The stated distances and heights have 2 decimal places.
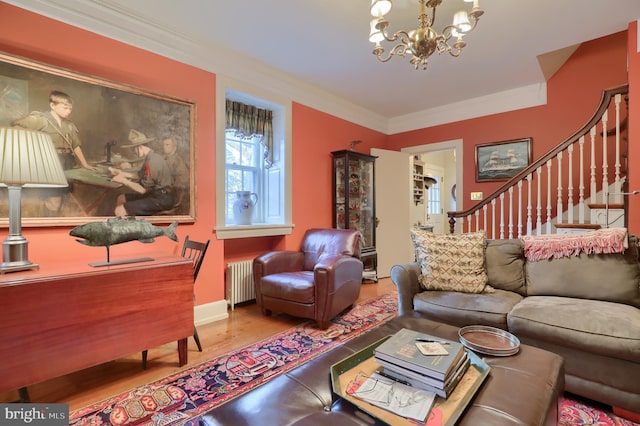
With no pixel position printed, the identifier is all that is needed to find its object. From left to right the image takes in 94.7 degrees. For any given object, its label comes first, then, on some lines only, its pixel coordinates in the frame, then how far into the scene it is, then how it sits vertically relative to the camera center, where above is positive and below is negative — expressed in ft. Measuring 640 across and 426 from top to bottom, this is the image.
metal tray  4.21 -1.99
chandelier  6.05 +3.99
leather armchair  8.71 -2.06
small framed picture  13.32 +2.48
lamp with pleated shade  5.13 +0.81
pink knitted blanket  6.34 -0.75
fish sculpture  6.00 -0.35
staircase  9.10 +0.71
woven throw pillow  7.35 -1.31
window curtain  11.15 +3.58
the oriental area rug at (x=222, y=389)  5.03 -3.46
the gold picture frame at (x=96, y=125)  6.40 +2.37
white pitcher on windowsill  11.19 +0.23
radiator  10.48 -2.47
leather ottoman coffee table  3.02 -2.10
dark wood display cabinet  13.91 +0.72
